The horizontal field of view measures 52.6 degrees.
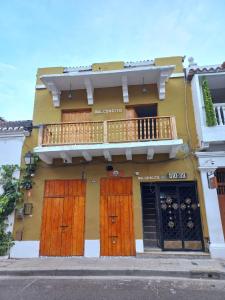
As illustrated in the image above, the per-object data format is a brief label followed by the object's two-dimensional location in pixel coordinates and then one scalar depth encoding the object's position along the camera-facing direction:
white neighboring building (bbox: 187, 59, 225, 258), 7.82
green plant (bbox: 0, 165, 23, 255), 8.39
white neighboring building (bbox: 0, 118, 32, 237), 9.33
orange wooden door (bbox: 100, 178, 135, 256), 8.15
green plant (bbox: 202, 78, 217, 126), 8.30
